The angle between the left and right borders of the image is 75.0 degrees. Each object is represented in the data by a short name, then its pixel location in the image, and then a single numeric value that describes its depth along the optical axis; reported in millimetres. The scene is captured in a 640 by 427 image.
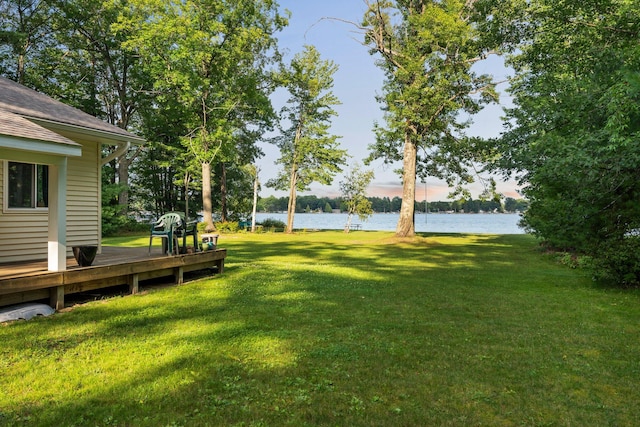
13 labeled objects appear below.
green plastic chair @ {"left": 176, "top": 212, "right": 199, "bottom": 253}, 9195
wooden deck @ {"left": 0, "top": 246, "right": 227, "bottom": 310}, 6051
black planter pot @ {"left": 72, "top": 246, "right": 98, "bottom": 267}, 6969
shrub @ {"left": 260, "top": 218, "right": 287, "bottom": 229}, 36938
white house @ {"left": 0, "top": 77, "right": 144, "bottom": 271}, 6527
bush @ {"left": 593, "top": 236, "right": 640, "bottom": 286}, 8961
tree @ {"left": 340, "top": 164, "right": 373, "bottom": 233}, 36250
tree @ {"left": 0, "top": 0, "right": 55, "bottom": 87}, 26250
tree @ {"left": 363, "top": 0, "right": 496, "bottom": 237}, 21578
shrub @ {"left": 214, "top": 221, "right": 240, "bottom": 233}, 29938
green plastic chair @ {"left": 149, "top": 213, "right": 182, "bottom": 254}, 8891
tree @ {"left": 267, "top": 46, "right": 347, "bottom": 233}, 35812
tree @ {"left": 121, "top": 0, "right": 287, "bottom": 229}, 25594
